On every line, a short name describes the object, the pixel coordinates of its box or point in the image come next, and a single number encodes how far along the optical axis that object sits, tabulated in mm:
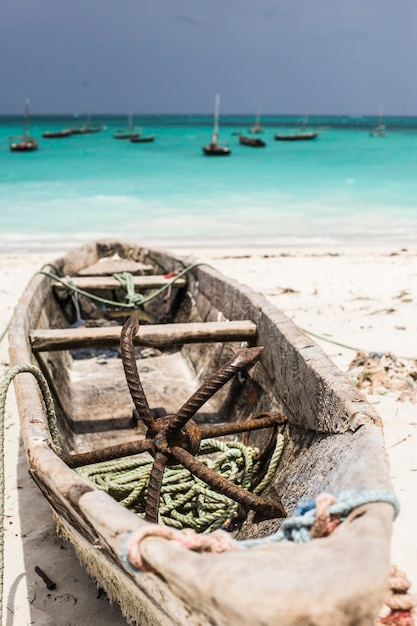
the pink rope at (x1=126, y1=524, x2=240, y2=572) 1388
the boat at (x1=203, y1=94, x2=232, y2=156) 38531
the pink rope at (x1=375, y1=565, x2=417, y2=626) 1744
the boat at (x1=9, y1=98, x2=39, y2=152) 39438
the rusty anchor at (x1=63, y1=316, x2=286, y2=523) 2285
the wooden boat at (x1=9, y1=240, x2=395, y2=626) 1208
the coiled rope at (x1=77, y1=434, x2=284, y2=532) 2662
